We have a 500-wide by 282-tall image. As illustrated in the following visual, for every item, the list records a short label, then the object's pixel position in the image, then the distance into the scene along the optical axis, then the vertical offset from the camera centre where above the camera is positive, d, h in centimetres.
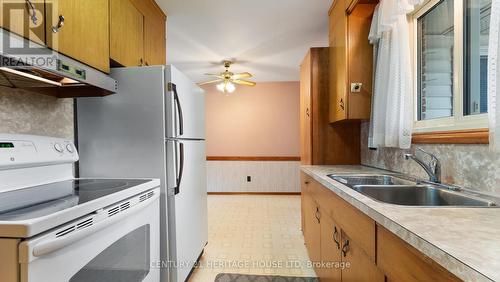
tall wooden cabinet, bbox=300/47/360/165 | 233 +7
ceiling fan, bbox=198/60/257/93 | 343 +89
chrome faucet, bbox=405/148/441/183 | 132 -17
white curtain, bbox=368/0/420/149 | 148 +42
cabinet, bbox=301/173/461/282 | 63 -41
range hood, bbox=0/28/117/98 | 87 +30
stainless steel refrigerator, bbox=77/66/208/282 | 150 +3
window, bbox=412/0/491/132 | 117 +42
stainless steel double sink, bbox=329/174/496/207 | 108 -28
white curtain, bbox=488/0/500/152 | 83 +23
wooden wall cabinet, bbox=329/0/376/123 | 182 +61
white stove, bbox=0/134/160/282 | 64 -26
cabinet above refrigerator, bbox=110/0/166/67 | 157 +82
